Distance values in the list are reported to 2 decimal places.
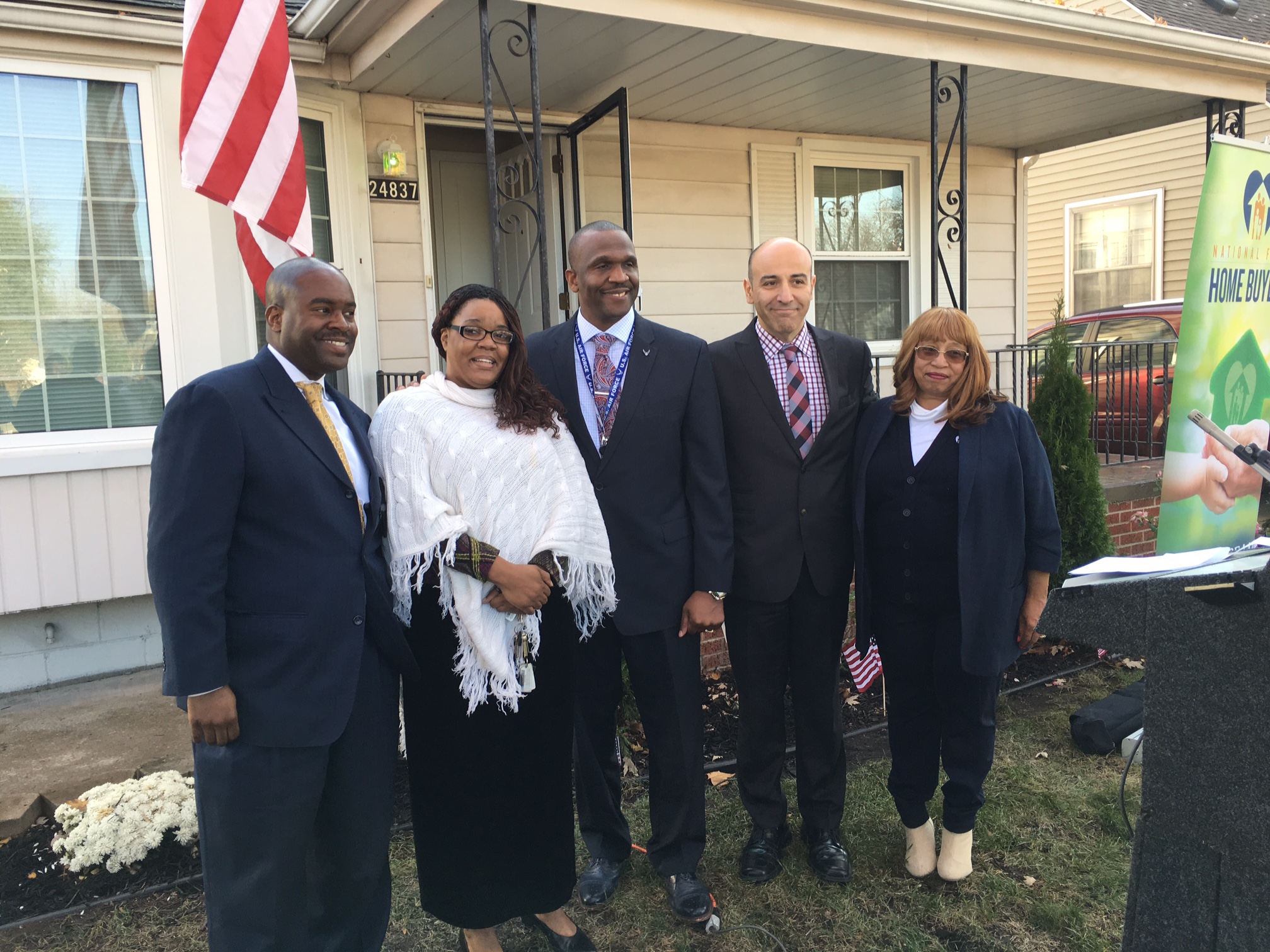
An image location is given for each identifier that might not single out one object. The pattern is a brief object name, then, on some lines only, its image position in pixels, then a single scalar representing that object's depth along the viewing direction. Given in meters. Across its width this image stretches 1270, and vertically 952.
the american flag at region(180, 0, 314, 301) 3.73
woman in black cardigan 2.85
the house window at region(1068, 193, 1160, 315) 12.43
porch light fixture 5.65
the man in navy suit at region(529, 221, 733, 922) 2.77
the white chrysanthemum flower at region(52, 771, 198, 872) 3.15
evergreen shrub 5.09
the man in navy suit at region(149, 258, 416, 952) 1.94
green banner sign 2.88
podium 1.79
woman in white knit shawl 2.32
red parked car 7.30
